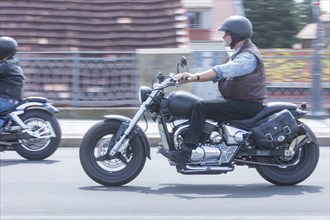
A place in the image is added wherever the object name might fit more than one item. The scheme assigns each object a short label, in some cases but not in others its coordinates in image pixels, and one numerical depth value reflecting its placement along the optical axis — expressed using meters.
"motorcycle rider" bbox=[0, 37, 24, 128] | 10.14
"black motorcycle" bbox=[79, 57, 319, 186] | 8.12
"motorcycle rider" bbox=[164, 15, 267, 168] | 7.98
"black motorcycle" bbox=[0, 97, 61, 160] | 10.10
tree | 40.81
